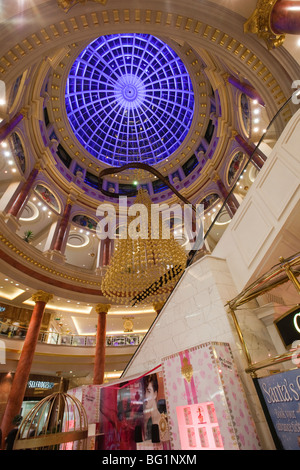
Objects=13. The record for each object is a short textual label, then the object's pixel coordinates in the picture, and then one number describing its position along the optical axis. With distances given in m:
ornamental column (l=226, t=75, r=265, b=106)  8.47
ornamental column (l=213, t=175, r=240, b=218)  4.28
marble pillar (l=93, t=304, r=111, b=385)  9.68
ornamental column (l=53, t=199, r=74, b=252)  12.57
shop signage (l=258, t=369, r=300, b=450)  2.16
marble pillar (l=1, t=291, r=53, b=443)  7.28
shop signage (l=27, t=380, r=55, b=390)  11.55
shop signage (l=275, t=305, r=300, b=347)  2.96
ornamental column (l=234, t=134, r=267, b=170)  3.99
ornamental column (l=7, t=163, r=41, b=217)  10.30
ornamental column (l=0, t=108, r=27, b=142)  9.18
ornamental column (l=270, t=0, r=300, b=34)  4.02
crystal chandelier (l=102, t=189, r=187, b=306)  6.71
